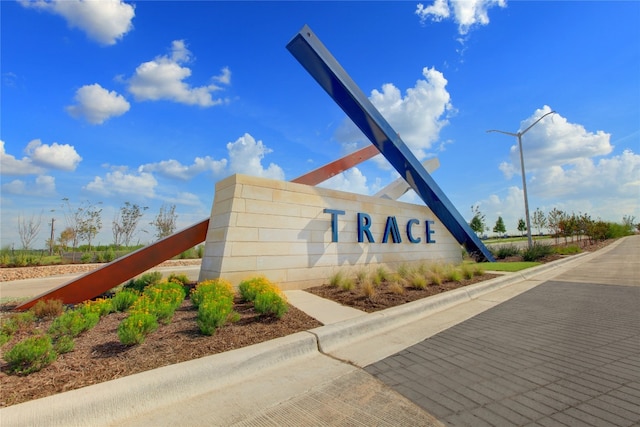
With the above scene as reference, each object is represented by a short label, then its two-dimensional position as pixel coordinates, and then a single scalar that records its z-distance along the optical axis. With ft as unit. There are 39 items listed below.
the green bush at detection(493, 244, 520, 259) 63.52
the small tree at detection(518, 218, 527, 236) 245.94
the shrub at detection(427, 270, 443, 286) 29.87
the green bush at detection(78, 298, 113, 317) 17.29
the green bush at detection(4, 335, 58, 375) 10.84
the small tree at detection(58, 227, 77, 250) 79.05
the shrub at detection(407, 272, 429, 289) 27.66
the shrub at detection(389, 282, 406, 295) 25.22
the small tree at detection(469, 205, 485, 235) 182.93
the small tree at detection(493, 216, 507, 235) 265.13
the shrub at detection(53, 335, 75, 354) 12.57
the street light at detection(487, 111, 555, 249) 71.33
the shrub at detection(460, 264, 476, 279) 33.89
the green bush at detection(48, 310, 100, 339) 14.73
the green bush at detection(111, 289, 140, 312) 20.13
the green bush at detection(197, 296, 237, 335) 14.80
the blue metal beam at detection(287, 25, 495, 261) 31.14
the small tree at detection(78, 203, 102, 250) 78.84
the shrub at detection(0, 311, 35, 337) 15.61
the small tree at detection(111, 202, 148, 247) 83.30
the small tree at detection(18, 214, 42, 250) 70.54
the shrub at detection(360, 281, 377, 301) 23.91
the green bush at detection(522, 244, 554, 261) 56.89
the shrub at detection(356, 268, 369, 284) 31.12
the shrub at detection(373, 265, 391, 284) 31.99
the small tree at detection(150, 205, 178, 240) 89.66
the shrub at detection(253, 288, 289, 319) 17.72
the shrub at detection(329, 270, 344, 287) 29.84
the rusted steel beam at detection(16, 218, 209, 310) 22.93
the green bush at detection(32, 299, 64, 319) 19.57
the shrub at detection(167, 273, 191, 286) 26.84
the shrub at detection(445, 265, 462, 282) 31.60
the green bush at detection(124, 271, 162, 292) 25.75
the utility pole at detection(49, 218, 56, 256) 77.38
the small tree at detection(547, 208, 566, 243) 118.11
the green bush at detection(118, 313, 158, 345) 13.11
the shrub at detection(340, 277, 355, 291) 27.60
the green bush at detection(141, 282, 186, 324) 16.42
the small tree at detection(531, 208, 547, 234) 125.08
